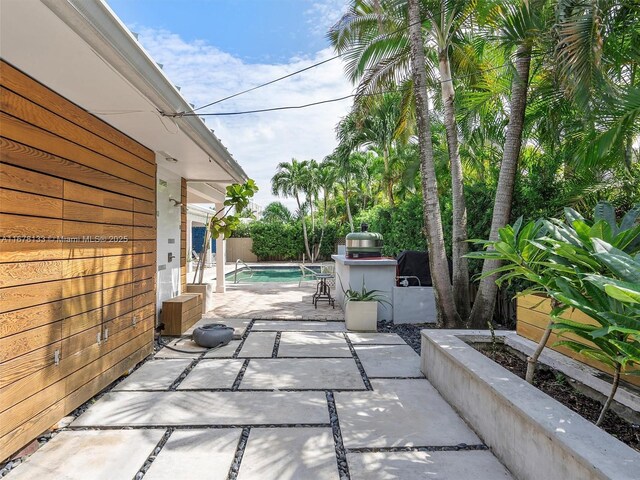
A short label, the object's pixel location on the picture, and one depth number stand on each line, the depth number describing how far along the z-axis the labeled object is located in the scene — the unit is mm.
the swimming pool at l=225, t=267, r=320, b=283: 16019
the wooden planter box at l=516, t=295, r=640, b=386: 2926
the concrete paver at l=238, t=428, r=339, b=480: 2248
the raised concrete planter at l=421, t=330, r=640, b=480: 1618
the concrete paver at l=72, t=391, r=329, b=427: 2914
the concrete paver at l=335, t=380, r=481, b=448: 2650
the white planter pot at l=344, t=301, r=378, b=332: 6004
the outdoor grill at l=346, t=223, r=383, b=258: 7323
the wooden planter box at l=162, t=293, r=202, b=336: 5613
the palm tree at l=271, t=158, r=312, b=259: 25344
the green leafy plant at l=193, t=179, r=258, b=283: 7156
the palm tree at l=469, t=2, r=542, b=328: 4758
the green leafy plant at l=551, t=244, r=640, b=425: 1485
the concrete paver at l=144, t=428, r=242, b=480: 2242
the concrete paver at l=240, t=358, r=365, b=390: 3691
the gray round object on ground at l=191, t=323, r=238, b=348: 4914
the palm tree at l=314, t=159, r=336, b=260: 23922
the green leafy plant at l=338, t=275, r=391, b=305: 6103
